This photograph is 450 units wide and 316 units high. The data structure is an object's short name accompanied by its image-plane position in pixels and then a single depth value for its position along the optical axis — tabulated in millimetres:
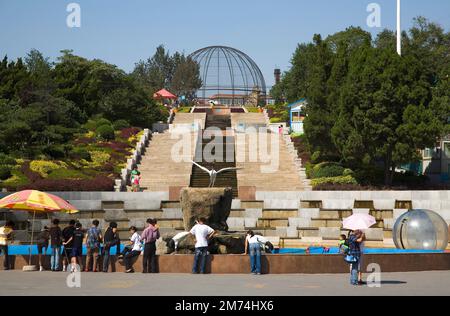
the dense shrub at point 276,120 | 75269
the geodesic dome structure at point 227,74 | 108500
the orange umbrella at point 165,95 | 98925
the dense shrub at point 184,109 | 89112
